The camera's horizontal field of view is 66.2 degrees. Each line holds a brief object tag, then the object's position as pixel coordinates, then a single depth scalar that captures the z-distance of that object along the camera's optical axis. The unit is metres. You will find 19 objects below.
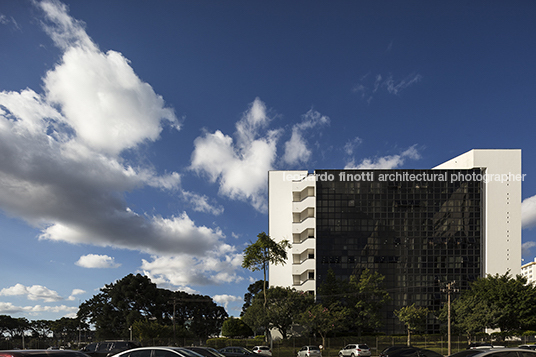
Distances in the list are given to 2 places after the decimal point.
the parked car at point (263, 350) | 45.34
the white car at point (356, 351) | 42.91
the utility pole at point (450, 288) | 47.15
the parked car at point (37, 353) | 8.44
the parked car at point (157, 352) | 12.77
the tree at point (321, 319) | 53.22
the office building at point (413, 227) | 72.81
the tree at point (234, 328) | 93.44
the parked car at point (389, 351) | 25.16
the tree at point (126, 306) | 78.19
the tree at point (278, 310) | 56.22
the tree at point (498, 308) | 57.53
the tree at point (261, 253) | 55.56
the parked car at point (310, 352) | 41.56
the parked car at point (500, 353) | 11.46
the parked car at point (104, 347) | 27.76
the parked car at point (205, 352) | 14.74
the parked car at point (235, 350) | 29.03
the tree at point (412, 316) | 61.06
